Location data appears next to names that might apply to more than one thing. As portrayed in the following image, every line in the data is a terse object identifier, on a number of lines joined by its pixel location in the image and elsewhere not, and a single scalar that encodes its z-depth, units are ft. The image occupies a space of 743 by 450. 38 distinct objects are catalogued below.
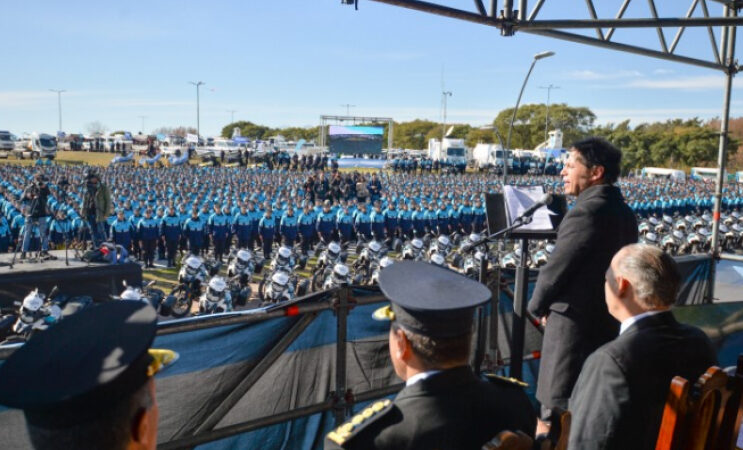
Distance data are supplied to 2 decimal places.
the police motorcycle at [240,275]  41.01
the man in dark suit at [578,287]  10.11
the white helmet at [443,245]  57.06
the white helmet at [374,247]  51.86
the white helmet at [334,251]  49.44
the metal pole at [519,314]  11.71
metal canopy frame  16.84
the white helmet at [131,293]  30.48
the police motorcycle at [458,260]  51.75
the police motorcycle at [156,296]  34.56
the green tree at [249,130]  383.24
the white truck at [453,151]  188.65
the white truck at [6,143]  187.51
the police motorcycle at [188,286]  38.67
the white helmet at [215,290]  36.24
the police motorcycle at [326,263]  44.68
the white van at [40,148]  176.08
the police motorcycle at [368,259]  47.52
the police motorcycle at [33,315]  29.53
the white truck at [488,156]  188.75
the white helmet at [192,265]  42.24
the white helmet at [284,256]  46.34
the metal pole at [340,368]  11.19
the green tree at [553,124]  277.64
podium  11.72
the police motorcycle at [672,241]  61.77
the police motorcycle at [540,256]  48.83
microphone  10.89
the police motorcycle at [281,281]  38.55
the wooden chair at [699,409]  6.79
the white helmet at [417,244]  54.49
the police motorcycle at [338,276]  41.55
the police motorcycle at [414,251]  53.78
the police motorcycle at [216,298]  36.02
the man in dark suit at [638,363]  7.37
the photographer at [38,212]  50.00
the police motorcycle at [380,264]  44.01
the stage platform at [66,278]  35.55
